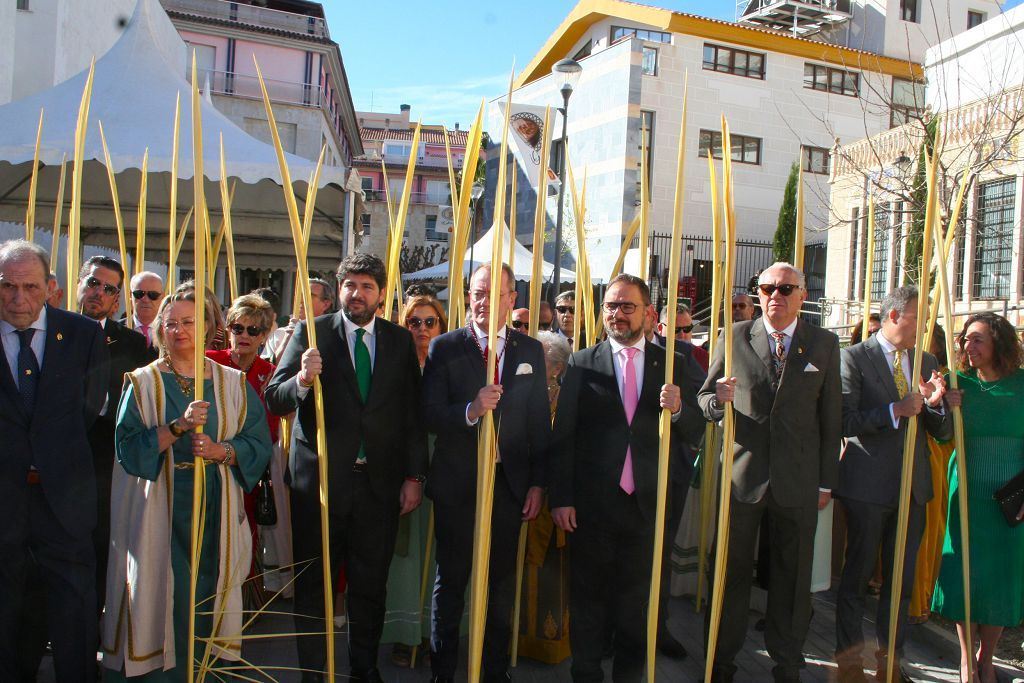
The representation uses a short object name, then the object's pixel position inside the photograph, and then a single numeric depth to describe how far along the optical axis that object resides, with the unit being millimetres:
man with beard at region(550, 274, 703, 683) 3236
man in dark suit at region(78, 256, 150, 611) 3332
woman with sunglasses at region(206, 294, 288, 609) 4094
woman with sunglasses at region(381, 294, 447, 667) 3662
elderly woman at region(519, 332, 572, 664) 3727
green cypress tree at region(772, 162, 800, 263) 20016
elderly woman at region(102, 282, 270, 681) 2820
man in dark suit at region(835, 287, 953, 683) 3543
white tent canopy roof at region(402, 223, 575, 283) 12102
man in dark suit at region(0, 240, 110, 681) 2754
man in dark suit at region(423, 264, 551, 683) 3236
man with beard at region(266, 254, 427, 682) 3176
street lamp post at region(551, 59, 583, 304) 8658
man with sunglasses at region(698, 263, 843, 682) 3371
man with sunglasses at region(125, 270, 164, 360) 4215
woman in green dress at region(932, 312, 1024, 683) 3568
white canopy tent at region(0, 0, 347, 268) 7055
